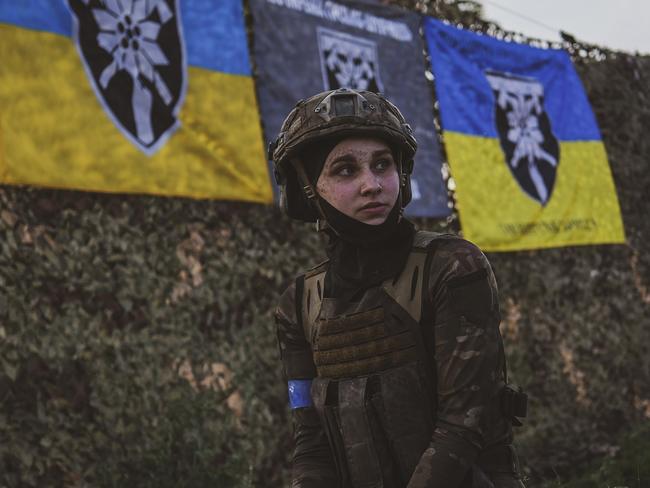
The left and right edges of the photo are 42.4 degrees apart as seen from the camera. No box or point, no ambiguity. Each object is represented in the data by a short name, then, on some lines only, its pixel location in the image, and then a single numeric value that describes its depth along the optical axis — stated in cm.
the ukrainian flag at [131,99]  444
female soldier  203
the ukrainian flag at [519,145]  715
